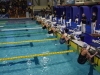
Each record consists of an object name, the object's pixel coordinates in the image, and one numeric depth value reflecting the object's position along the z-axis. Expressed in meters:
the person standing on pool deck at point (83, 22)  10.51
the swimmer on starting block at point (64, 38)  9.14
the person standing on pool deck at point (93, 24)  10.17
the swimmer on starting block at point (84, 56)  6.17
